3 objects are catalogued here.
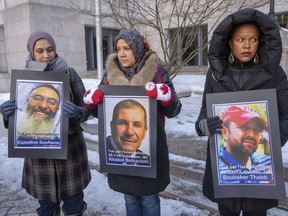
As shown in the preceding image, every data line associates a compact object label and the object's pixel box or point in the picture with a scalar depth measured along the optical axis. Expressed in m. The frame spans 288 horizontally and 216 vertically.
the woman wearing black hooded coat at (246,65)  1.74
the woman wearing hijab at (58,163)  2.20
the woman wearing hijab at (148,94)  2.02
